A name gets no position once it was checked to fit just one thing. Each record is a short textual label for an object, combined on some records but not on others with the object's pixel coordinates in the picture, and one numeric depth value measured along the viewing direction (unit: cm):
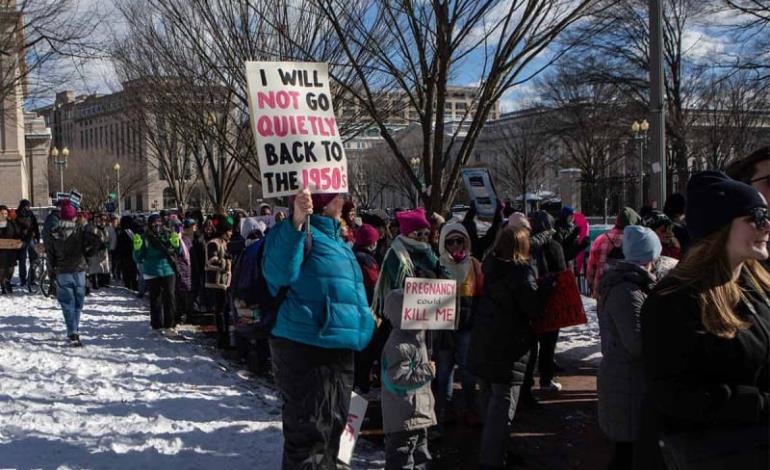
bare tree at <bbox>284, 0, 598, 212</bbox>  905
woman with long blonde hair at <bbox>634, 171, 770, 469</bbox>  261
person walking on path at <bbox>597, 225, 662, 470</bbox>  449
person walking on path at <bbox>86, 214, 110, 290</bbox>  1820
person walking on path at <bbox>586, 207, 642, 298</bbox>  805
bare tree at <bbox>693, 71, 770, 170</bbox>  3609
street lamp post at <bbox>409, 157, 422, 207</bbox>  4032
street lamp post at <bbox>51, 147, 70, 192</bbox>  3856
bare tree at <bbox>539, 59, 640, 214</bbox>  3909
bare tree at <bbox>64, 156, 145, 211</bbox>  6419
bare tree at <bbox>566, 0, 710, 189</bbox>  3500
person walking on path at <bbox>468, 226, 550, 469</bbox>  529
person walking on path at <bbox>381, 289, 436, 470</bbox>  514
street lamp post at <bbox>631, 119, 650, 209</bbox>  3459
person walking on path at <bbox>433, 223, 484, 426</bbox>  674
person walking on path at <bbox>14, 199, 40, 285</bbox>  1756
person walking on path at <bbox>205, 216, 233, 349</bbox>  1095
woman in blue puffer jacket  420
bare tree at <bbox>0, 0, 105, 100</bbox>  1288
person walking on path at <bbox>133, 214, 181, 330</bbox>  1159
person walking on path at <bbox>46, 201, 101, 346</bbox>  1030
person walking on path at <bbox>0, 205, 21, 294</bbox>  1647
